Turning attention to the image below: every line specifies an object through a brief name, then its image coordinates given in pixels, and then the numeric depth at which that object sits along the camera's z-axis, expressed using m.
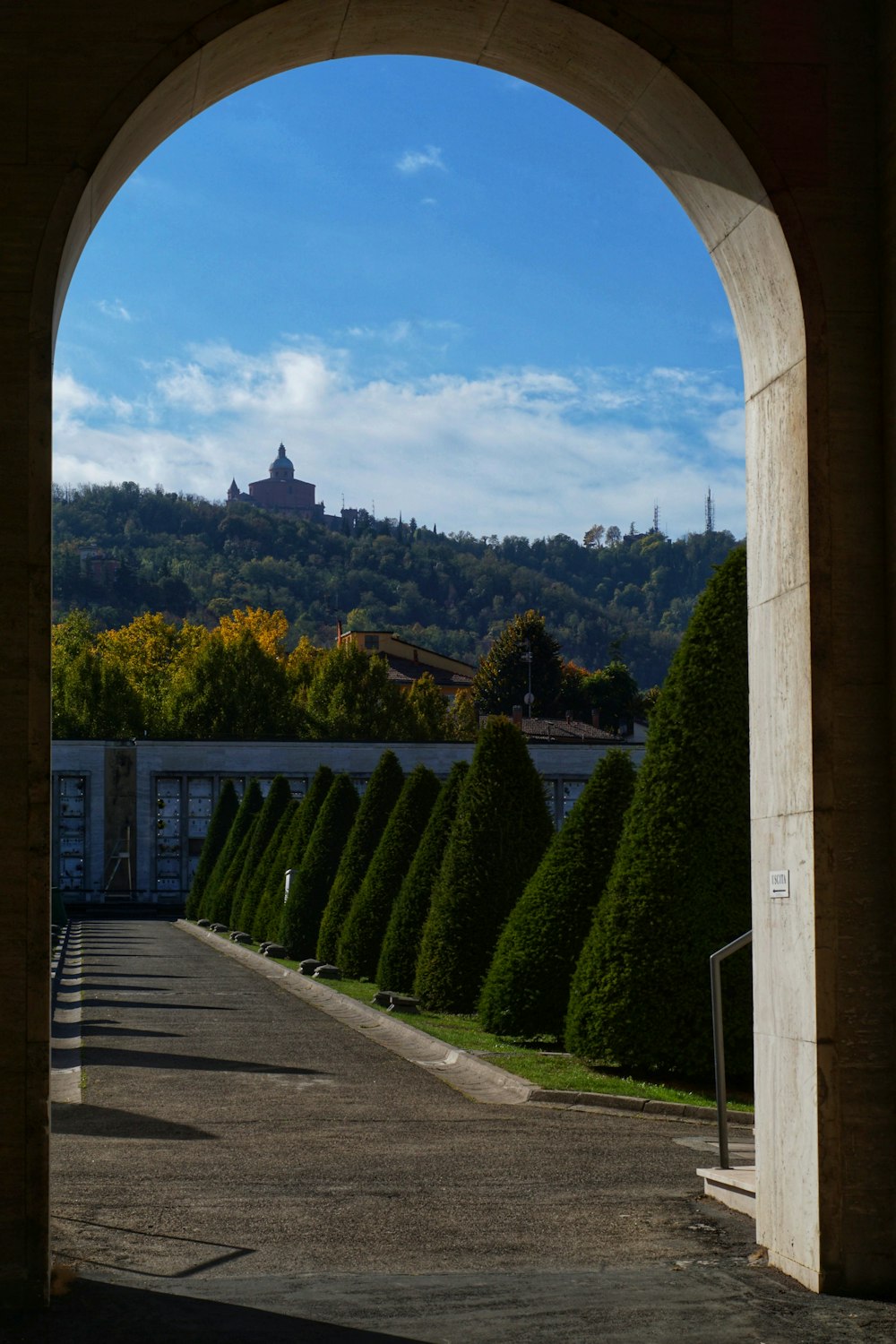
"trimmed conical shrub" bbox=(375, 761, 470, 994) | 18.78
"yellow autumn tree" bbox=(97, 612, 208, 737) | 77.75
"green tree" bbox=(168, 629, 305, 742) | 67.50
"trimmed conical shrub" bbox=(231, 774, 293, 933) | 34.97
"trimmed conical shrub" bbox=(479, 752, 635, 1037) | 13.62
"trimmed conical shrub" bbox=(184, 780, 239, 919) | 43.22
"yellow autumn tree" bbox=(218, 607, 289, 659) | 81.60
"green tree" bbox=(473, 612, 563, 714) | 87.75
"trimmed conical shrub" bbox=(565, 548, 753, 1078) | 11.21
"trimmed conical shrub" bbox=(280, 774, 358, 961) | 26.84
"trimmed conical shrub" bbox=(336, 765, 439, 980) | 21.47
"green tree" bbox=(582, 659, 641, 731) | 93.50
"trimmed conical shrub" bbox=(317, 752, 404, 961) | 24.02
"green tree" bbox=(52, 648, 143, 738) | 67.06
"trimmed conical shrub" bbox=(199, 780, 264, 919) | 39.81
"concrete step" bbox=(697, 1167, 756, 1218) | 6.78
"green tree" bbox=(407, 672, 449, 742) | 70.40
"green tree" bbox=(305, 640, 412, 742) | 69.50
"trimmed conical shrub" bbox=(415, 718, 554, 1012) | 16.88
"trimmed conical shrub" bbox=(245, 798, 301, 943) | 31.61
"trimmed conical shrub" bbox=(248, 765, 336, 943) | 29.88
